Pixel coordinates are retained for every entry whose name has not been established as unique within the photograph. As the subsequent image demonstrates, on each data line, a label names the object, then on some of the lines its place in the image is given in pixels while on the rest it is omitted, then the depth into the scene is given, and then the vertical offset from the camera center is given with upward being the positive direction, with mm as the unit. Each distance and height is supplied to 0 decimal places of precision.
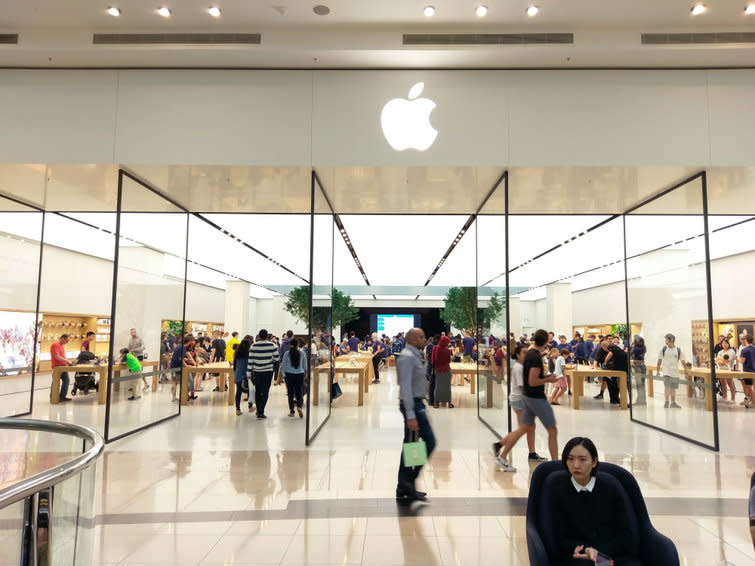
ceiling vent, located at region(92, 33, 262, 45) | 6234 +3607
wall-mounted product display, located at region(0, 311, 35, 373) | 9336 -388
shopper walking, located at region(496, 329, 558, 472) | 5520 -853
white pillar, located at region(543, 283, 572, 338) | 23906 +1007
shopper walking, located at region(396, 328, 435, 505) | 4570 -794
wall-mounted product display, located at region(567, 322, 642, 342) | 22016 +20
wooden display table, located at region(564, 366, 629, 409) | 10422 -1092
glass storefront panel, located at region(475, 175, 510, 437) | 7367 +222
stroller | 11119 -1286
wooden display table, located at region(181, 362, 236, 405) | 10416 -1079
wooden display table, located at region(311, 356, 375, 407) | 7941 -925
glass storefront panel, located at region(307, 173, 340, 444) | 7184 +199
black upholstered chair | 2371 -990
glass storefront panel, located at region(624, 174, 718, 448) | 6844 +262
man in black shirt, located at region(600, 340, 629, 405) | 10500 -684
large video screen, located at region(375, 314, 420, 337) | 34156 +311
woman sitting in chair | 2449 -918
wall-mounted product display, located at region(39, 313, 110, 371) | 15055 -289
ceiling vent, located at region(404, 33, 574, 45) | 6145 +3632
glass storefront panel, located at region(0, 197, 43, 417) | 8906 +504
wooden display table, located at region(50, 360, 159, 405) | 10352 -1155
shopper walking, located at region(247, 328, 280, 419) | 8906 -765
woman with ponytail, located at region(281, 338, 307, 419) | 8598 -879
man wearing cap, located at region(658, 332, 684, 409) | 7340 -565
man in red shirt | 10516 -820
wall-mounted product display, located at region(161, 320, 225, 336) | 23967 -171
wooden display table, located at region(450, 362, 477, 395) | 11164 -935
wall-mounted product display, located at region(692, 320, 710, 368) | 6770 -176
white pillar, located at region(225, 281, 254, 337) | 25344 +915
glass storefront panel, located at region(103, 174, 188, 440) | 7027 +320
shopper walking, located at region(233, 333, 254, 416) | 9805 -743
